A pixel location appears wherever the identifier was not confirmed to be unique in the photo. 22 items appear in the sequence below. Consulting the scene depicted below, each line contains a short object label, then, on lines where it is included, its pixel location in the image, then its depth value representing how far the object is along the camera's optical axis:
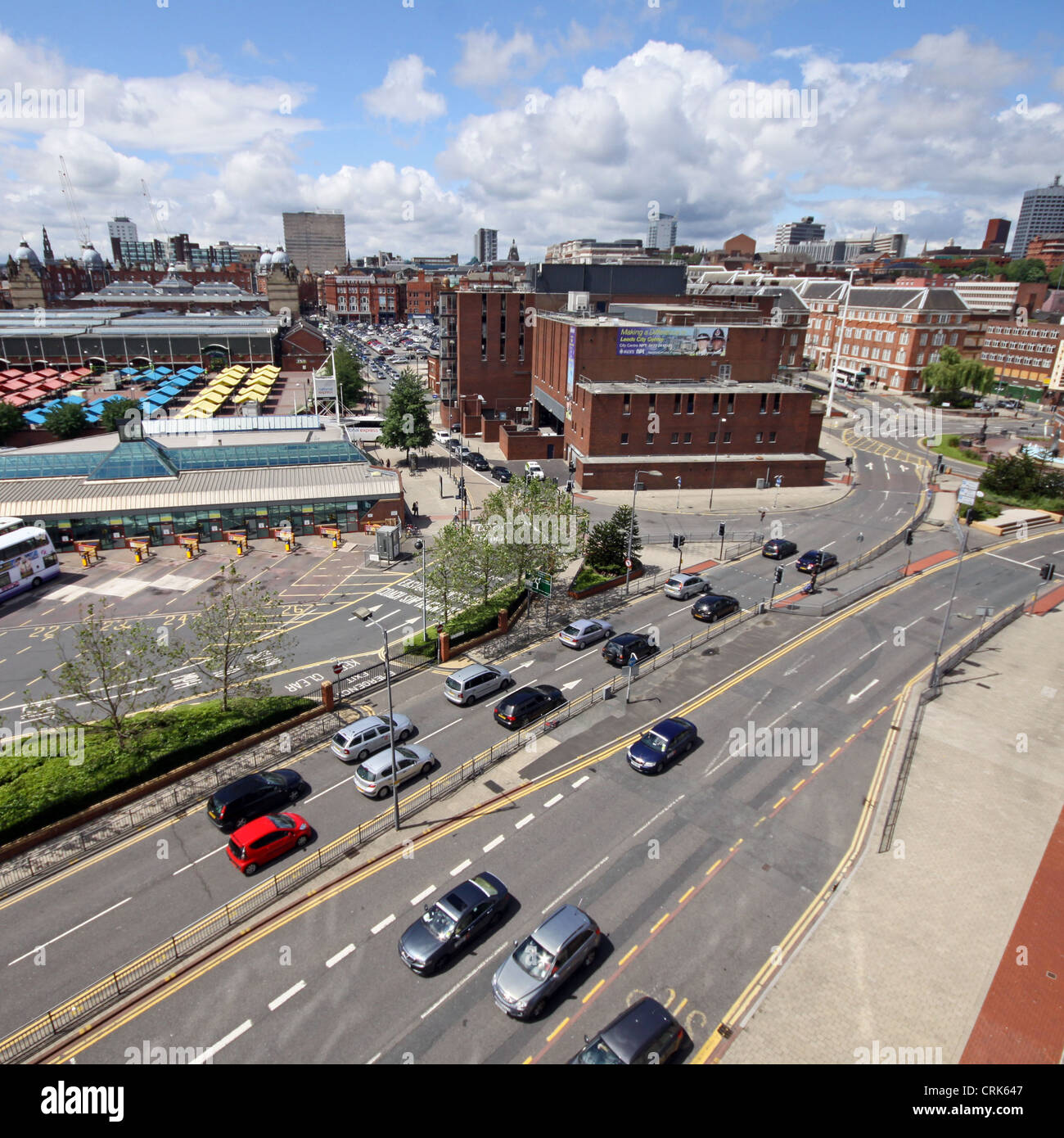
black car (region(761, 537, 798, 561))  47.03
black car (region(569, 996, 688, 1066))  14.42
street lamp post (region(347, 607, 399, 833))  20.83
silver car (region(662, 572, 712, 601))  40.00
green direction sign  35.56
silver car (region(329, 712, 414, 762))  25.58
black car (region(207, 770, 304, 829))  22.16
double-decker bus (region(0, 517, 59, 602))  39.66
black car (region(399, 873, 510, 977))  17.28
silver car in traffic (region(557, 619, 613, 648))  34.56
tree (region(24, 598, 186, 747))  23.20
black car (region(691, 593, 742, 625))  36.78
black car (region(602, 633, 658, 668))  32.47
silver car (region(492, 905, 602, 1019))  16.16
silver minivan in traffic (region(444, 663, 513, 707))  29.31
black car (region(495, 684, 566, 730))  27.41
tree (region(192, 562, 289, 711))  25.67
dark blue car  25.00
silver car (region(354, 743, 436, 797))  23.55
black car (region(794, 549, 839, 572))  43.59
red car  20.36
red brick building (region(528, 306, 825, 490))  61.59
